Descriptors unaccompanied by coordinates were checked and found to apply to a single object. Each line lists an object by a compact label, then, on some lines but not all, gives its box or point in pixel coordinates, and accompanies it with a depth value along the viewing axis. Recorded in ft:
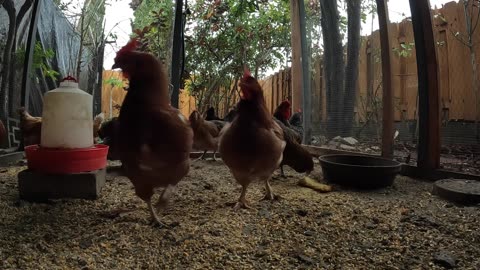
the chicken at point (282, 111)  11.48
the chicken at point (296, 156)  8.21
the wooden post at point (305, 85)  12.44
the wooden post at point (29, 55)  8.86
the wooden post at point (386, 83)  8.89
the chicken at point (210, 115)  13.06
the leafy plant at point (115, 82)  16.19
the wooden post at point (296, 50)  13.06
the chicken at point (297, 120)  13.07
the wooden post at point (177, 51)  7.91
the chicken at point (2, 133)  9.25
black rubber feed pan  7.29
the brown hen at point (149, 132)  4.19
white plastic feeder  5.08
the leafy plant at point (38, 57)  10.85
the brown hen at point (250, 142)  5.46
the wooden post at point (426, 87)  7.55
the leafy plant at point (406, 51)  11.49
